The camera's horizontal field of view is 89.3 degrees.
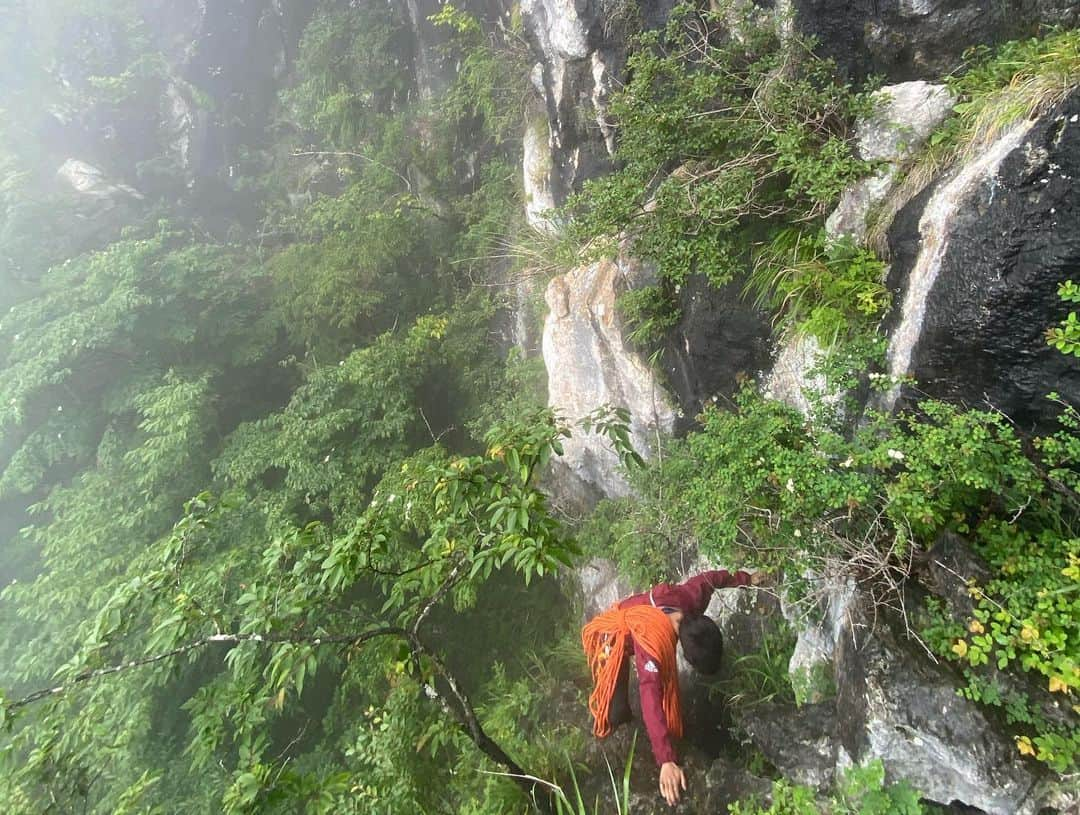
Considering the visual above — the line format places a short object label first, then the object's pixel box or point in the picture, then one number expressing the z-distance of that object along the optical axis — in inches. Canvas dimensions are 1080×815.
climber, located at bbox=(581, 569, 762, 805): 116.3
